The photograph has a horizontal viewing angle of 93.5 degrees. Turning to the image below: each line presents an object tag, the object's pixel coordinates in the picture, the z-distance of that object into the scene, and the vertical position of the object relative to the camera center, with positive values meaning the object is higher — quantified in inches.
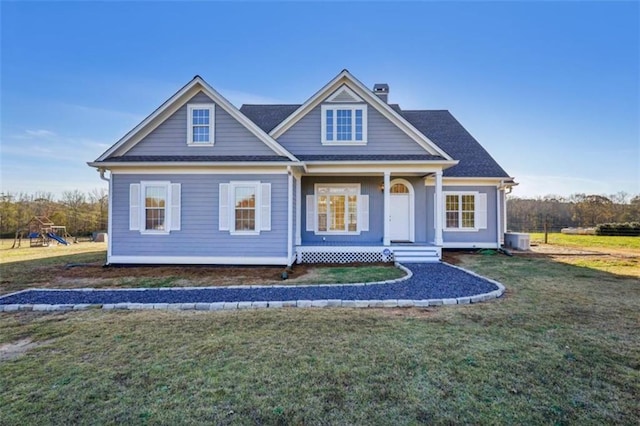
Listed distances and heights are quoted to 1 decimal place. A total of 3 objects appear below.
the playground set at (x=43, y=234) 772.0 -43.4
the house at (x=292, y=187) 404.5 +48.0
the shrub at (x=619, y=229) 925.8 -27.1
